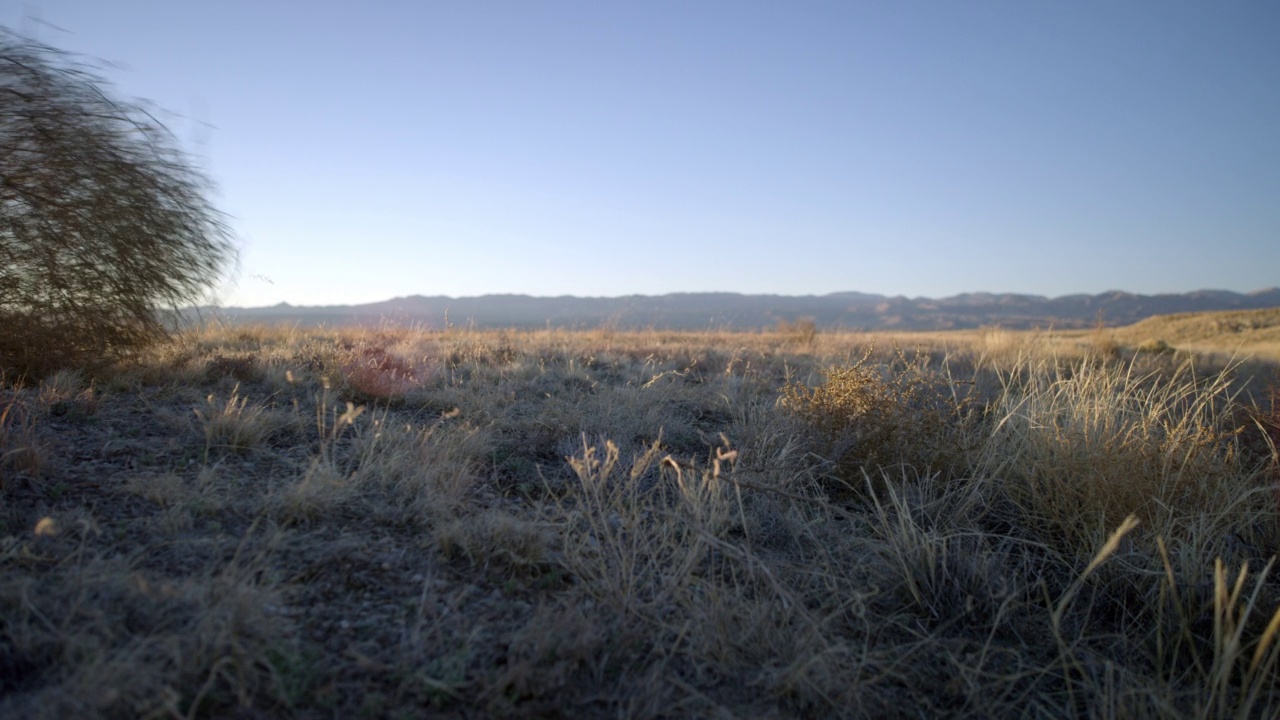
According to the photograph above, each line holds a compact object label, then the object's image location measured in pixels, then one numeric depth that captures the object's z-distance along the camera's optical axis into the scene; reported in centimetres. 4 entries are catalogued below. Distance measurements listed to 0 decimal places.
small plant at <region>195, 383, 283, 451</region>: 331
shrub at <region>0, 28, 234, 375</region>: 378
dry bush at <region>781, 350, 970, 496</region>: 383
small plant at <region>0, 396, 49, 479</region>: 267
